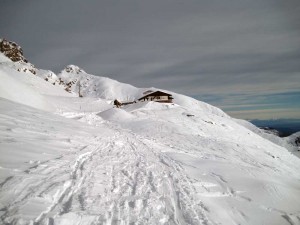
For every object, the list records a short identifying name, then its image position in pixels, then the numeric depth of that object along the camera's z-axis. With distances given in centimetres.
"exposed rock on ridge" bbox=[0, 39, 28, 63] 13312
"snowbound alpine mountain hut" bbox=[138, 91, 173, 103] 7475
